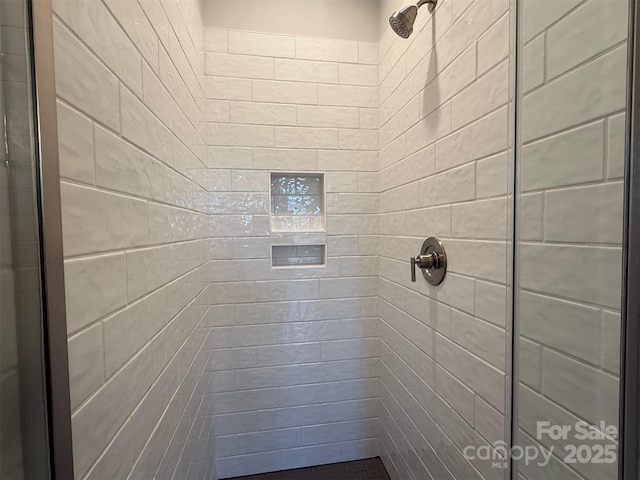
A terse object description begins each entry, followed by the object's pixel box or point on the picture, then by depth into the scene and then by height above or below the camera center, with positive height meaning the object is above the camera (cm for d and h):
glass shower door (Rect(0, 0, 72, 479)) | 32 -4
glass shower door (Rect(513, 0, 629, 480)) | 50 -2
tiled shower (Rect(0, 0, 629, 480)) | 49 +0
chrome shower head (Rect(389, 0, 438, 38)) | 96 +72
